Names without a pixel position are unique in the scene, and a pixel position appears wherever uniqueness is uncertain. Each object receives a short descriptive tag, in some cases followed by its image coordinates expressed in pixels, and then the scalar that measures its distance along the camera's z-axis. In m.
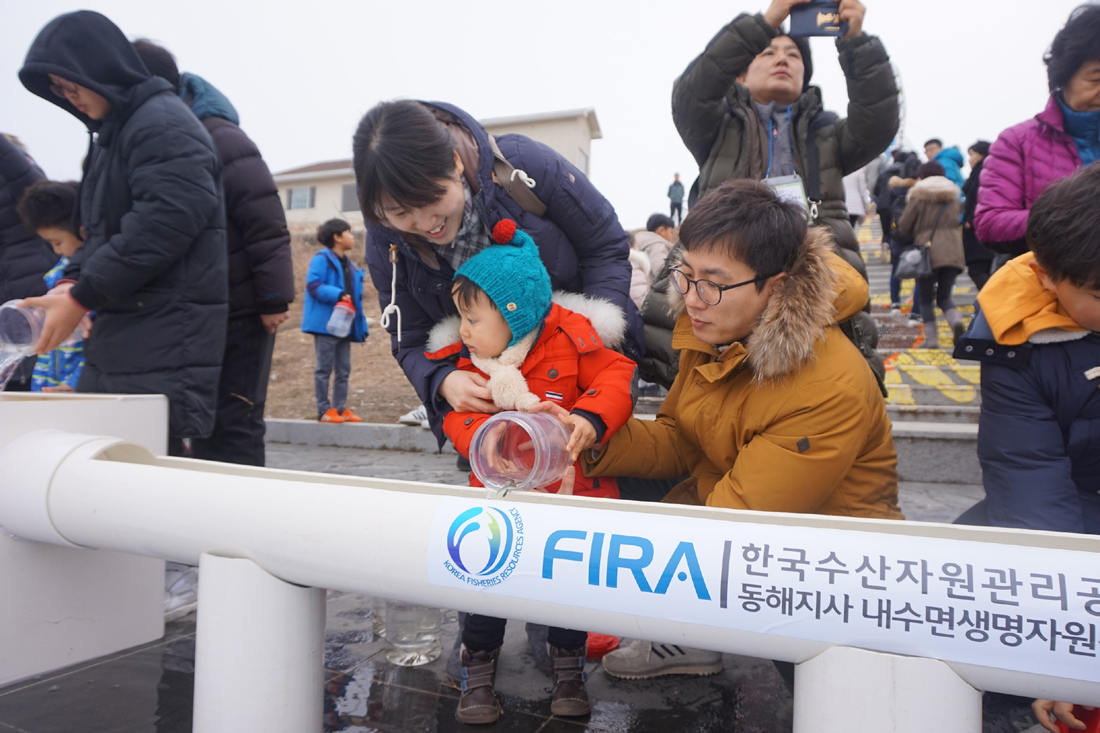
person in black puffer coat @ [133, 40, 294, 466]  2.96
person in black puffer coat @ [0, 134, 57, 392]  3.79
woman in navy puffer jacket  1.94
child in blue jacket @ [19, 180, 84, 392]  3.26
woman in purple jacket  2.49
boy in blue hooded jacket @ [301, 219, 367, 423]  6.70
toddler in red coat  1.95
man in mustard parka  1.70
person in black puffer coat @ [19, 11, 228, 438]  2.40
